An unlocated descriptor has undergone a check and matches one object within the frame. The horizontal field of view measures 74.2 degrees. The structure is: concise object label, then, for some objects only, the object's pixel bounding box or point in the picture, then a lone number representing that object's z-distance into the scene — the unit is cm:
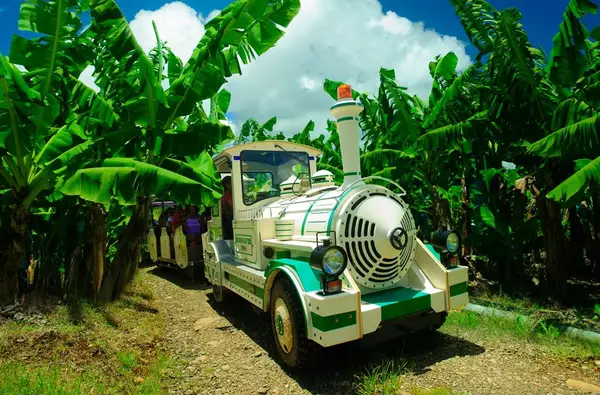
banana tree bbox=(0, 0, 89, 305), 492
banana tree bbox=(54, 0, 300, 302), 503
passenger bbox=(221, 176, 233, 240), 682
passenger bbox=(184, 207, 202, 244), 907
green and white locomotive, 359
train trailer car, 907
